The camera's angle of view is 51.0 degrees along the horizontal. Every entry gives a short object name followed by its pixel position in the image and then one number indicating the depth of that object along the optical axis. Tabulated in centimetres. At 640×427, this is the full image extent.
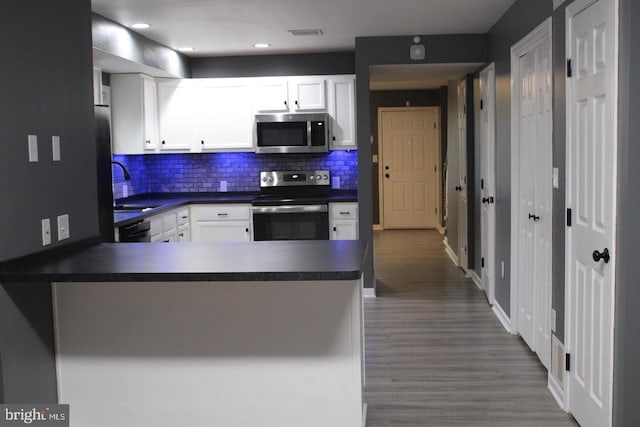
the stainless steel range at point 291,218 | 656
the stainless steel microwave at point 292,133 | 673
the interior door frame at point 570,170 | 281
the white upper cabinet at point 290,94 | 680
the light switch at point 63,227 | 320
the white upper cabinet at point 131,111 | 646
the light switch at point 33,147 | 292
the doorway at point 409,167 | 1108
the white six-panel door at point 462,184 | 700
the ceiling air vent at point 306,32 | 573
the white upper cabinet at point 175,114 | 689
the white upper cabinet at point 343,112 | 677
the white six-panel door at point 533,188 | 406
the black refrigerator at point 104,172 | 451
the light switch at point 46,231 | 304
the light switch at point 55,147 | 312
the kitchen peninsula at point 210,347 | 301
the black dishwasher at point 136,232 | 498
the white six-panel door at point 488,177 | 566
